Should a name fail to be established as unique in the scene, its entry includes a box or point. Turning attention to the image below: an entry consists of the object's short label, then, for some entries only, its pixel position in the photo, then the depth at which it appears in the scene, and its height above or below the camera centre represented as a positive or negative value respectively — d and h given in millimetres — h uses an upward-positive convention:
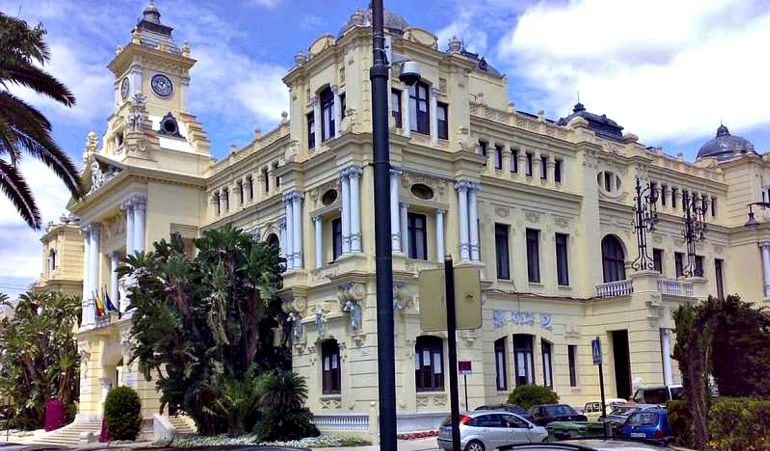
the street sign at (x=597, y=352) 24547 +461
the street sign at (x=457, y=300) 9602 +783
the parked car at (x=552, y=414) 30781 -1515
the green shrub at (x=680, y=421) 21953 -1358
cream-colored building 33969 +7296
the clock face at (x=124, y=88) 52719 +17261
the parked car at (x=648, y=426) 23781 -1563
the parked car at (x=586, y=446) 8656 -759
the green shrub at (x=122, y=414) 39812 -1458
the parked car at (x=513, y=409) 28891 -1257
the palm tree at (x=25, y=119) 19328 +5920
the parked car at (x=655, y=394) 34938 -1046
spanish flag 47625 +4060
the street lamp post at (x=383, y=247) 9562 +1423
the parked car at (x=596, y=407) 36769 -1606
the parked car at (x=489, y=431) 25328 -1684
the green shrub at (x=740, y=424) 18641 -1244
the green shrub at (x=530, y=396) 35562 -1013
